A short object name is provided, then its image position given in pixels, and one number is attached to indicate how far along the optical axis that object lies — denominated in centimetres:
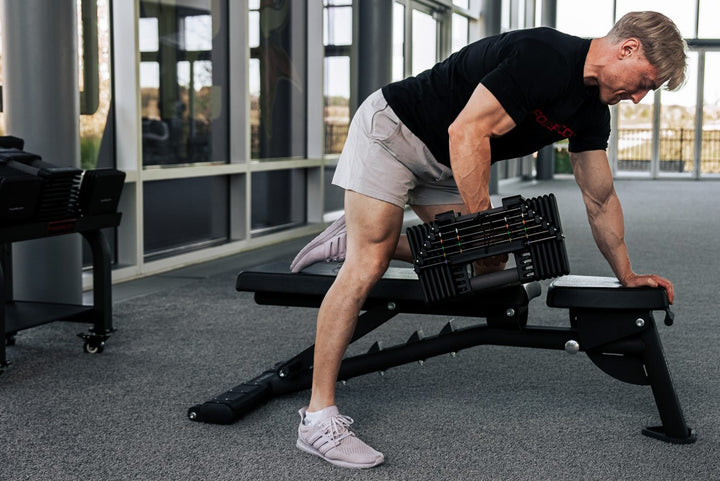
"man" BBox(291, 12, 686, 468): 195
